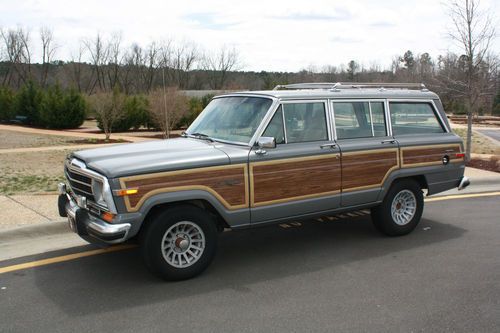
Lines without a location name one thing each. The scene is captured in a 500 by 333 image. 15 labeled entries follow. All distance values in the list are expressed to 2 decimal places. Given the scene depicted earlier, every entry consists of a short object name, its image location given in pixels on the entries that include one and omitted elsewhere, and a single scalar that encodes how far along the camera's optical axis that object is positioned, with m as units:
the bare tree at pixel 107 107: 25.66
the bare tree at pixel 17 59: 63.22
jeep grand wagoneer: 4.64
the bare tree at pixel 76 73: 69.44
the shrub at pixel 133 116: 30.86
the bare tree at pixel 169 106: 26.73
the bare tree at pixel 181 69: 68.81
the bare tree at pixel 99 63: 66.09
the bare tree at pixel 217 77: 74.50
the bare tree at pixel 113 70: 67.12
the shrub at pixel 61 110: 32.22
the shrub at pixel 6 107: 36.72
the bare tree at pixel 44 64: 65.56
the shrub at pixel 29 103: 34.72
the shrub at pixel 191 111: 30.24
